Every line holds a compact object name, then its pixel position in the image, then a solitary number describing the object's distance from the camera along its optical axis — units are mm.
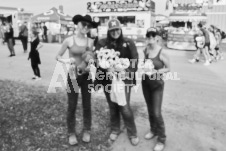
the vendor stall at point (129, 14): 19469
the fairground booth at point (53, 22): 21406
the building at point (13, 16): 25297
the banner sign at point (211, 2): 23772
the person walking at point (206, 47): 11144
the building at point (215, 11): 24016
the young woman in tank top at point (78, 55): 3436
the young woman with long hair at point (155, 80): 3451
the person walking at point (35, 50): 7906
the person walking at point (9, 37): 12672
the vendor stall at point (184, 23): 16609
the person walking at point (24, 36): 14656
